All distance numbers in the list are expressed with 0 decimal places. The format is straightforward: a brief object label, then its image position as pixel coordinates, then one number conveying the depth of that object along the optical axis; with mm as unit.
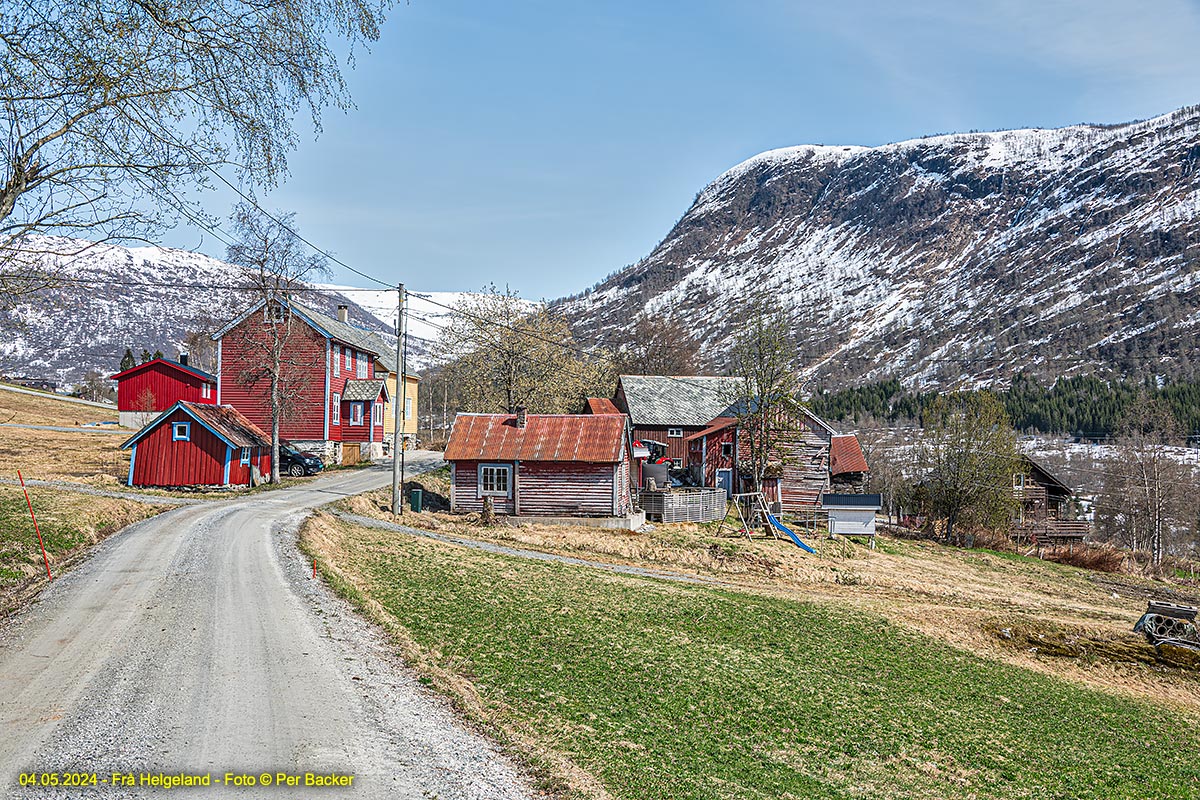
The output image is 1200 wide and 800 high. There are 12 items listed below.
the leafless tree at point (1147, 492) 58062
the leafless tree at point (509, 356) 59438
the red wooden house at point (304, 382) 46688
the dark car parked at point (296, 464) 44719
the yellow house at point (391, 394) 60656
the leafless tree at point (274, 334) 38575
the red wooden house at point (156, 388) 52000
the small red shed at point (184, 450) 35875
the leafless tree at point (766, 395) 50969
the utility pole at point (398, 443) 30000
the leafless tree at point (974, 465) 53969
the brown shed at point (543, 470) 37625
